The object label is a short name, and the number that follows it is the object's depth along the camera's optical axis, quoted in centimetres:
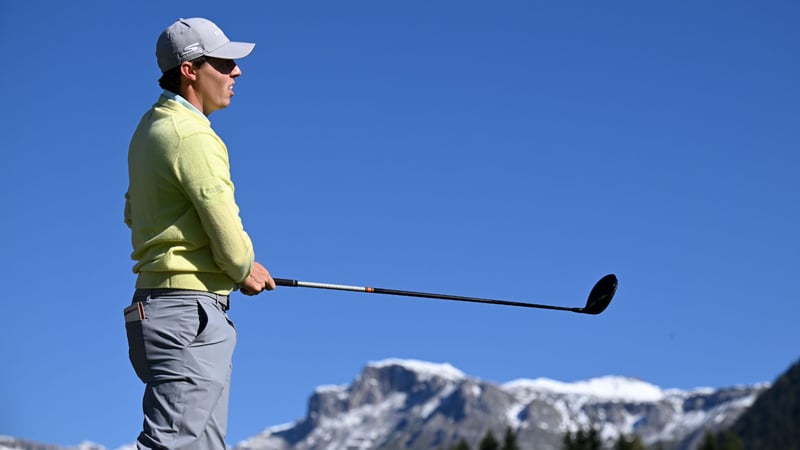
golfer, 517
